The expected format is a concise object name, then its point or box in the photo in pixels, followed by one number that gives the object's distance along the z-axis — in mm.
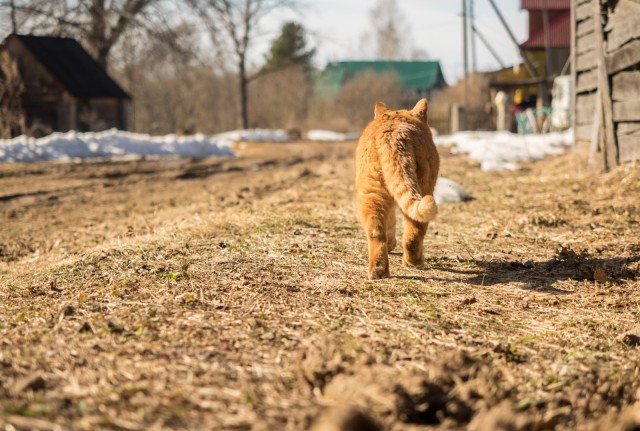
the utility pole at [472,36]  35816
